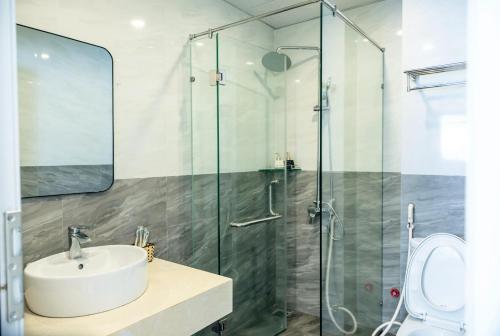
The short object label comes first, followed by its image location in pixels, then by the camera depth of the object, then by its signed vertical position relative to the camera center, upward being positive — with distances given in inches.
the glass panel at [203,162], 86.1 +0.8
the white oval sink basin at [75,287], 45.4 -18.1
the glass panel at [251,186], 86.2 -5.9
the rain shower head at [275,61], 93.9 +31.5
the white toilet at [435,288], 70.4 -28.0
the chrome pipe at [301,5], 73.2 +35.7
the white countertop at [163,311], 43.7 -22.0
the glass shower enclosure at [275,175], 79.7 -2.8
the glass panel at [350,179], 77.8 -3.9
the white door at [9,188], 17.5 -1.3
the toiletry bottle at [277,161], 95.8 +1.1
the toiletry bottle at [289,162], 108.4 +0.9
